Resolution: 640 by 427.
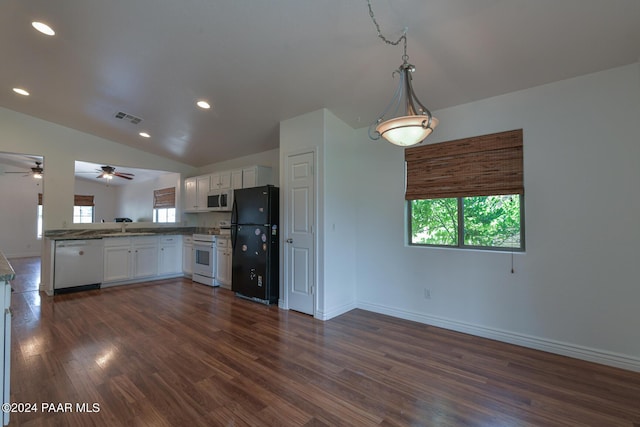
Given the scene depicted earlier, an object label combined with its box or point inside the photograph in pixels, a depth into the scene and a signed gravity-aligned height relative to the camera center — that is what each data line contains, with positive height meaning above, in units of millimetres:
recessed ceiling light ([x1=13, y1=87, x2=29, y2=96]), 3988 +1799
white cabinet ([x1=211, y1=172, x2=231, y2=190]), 5410 +778
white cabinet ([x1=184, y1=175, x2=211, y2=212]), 5980 +625
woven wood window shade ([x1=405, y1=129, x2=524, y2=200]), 2990 +595
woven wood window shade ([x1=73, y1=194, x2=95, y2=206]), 9867 +740
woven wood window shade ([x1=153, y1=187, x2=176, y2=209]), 7305 +628
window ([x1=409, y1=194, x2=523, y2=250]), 3064 -9
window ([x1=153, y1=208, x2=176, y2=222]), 7687 +201
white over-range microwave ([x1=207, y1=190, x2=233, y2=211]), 5412 +412
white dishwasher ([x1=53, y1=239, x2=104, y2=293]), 4768 -716
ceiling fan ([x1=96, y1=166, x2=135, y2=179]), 5898 +1040
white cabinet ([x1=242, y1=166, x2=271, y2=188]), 4914 +772
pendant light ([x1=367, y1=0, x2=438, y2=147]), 1815 +607
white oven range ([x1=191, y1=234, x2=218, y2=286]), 5395 -699
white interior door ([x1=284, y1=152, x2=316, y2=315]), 3787 -141
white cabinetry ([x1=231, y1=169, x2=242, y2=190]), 5185 +758
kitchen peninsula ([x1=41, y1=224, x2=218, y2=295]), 4809 -612
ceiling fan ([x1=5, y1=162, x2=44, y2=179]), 6901 +1310
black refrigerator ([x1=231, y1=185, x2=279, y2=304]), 4234 -327
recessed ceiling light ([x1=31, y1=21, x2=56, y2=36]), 2686 +1802
